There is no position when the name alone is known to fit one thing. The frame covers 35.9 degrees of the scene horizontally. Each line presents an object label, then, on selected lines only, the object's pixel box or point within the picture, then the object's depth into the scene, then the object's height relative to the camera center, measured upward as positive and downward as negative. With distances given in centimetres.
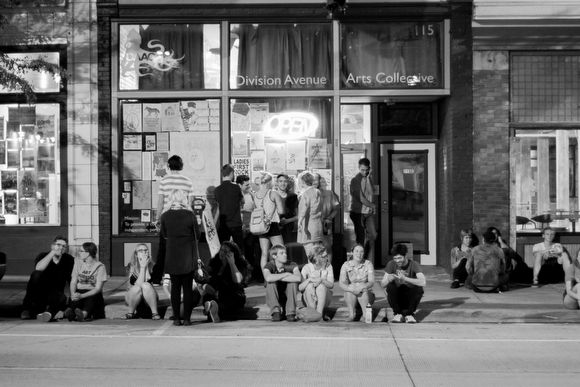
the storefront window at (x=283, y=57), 1529 +231
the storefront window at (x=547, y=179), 1516 +19
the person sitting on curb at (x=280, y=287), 1202 -128
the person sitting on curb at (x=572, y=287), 1227 -134
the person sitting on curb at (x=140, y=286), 1220 -127
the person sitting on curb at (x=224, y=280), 1202 -119
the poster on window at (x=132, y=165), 1541 +48
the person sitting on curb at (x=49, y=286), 1221 -127
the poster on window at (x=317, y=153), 1537 +67
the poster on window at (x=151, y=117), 1537 +130
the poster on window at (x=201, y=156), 1530 +62
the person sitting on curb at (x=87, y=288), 1205 -129
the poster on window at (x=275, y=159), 1541 +56
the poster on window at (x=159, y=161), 1536 +54
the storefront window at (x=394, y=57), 1527 +229
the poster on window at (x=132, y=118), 1538 +129
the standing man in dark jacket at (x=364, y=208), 1504 -28
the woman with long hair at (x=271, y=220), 1406 -44
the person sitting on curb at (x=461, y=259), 1423 -109
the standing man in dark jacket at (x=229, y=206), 1405 -22
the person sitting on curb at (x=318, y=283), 1199 -123
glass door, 1628 -11
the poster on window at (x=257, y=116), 1537 +131
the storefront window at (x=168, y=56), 1530 +233
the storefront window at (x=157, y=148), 1531 +76
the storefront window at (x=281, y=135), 1535 +98
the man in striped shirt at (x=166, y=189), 1152 +5
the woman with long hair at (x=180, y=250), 1133 -73
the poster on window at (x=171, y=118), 1534 +128
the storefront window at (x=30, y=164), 1546 +51
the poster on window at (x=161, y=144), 1537 +83
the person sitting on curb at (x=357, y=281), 1194 -122
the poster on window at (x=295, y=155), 1539 +63
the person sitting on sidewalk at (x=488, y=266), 1358 -115
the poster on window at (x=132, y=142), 1538 +87
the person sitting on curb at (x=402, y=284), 1177 -123
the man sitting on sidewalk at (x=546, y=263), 1428 -117
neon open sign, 1539 +115
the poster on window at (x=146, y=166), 1539 +46
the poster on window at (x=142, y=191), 1543 +1
